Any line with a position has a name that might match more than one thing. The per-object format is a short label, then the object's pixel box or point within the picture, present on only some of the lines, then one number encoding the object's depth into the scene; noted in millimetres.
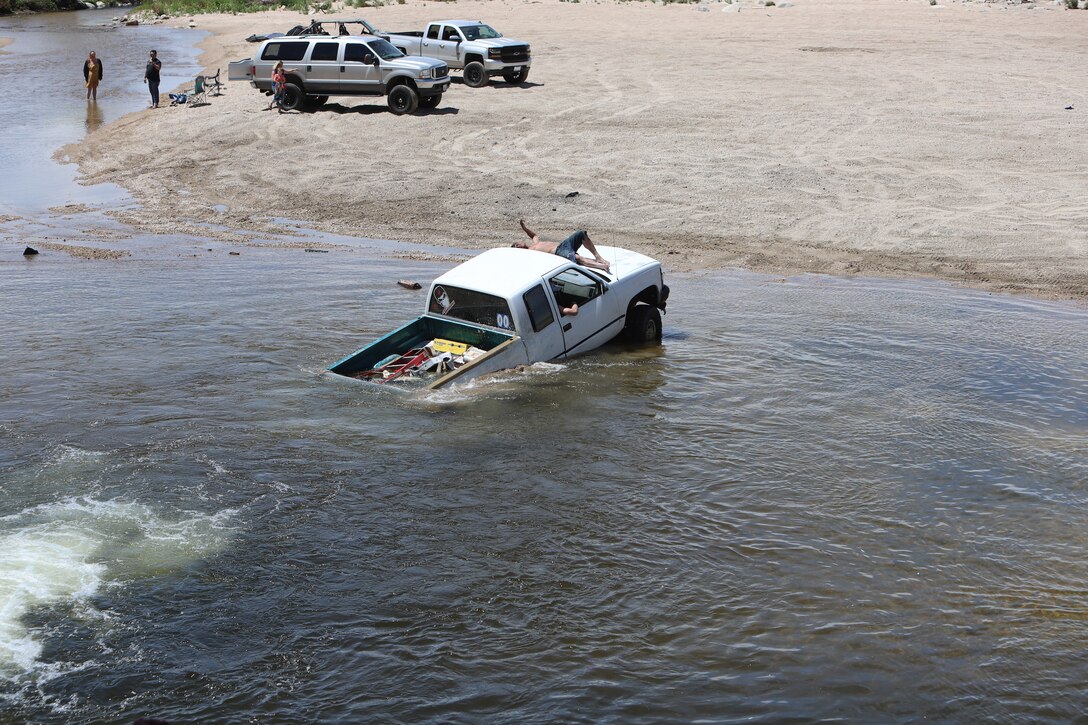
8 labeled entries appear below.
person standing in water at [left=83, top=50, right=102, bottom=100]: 36750
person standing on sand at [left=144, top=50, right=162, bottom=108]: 32938
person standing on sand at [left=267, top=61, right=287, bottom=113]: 29969
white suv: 29422
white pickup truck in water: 12289
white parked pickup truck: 33000
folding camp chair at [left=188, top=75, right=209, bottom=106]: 33075
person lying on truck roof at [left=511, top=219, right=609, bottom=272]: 13852
